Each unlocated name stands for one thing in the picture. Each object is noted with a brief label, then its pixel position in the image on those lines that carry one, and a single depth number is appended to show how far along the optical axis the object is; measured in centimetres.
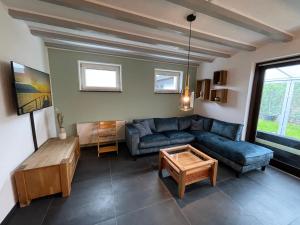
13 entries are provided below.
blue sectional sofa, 235
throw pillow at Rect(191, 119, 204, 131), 373
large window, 244
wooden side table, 311
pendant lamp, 185
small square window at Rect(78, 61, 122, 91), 317
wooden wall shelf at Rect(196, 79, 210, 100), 382
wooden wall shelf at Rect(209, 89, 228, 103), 337
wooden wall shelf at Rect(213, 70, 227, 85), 335
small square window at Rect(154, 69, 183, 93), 390
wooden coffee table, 183
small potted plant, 260
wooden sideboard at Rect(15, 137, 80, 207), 164
